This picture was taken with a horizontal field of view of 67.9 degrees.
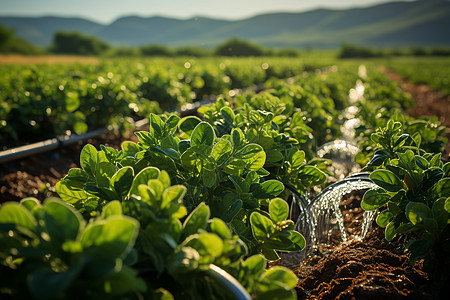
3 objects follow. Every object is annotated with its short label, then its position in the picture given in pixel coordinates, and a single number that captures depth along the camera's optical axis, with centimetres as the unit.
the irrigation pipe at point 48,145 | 315
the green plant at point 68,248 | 73
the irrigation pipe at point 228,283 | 89
